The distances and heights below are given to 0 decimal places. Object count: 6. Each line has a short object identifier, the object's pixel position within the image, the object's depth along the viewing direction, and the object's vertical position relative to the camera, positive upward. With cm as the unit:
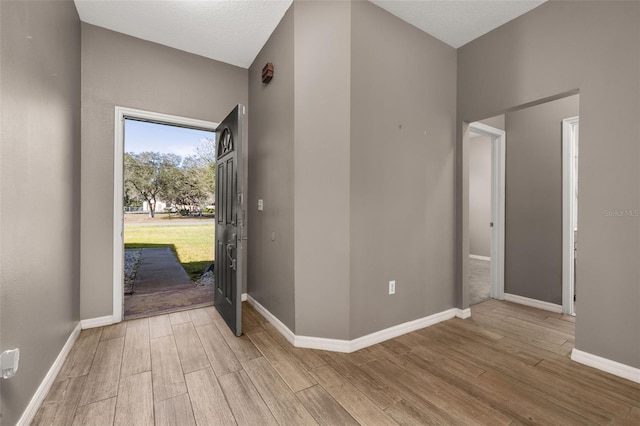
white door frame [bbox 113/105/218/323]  272 -1
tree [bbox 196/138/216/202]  784 +162
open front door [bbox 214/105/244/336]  245 -7
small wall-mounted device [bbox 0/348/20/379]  121 -69
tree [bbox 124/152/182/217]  791 +110
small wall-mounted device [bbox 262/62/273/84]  270 +139
